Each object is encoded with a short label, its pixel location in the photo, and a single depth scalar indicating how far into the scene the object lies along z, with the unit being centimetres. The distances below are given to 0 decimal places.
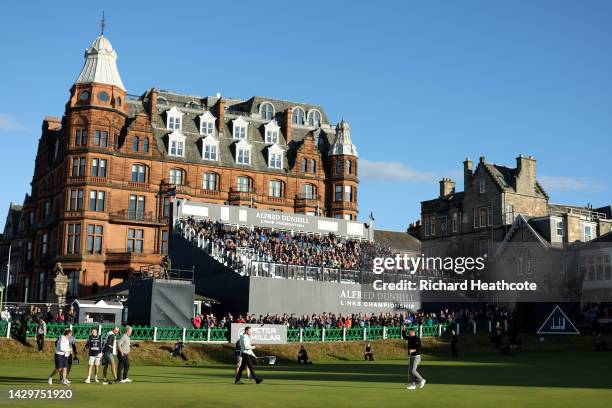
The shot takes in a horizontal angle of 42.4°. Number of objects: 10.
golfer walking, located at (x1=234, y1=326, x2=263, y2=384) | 2409
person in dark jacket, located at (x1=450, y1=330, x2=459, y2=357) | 4422
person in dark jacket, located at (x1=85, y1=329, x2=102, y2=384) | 2444
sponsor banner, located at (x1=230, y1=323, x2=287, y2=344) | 4247
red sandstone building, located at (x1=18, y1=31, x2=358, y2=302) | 7150
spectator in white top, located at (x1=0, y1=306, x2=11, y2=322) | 3961
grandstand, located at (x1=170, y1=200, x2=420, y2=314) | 5184
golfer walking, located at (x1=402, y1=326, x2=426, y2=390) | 2262
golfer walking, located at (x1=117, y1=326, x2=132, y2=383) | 2423
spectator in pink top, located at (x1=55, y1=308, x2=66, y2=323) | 4140
